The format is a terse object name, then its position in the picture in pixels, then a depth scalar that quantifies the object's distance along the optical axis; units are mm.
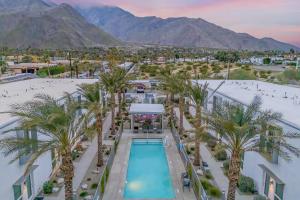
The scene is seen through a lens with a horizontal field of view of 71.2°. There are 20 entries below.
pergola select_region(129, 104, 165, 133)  21020
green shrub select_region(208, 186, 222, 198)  11628
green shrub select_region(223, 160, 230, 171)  14331
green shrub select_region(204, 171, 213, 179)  13484
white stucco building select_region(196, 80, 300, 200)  9471
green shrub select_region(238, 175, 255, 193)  11935
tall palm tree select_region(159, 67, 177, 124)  20124
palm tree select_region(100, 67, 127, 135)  19361
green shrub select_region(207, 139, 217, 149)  10312
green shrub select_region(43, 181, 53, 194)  11817
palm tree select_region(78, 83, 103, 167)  14785
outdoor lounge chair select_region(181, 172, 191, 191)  12545
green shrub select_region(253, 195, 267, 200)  10708
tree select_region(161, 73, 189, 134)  18973
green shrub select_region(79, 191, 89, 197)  11656
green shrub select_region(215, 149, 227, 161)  15577
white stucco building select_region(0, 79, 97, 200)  9294
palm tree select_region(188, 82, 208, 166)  14861
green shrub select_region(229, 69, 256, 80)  35714
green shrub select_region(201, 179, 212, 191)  12162
